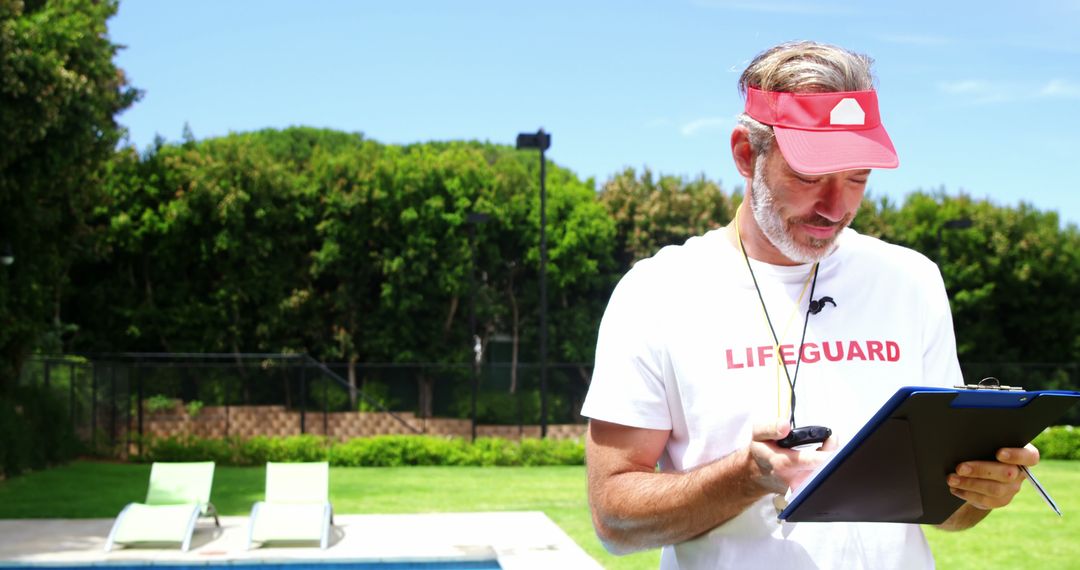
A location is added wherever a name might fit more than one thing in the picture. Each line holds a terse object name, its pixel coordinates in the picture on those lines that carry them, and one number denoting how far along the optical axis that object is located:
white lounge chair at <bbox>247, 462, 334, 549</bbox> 12.06
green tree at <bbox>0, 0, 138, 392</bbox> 15.34
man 2.16
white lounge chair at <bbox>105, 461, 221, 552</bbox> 11.96
